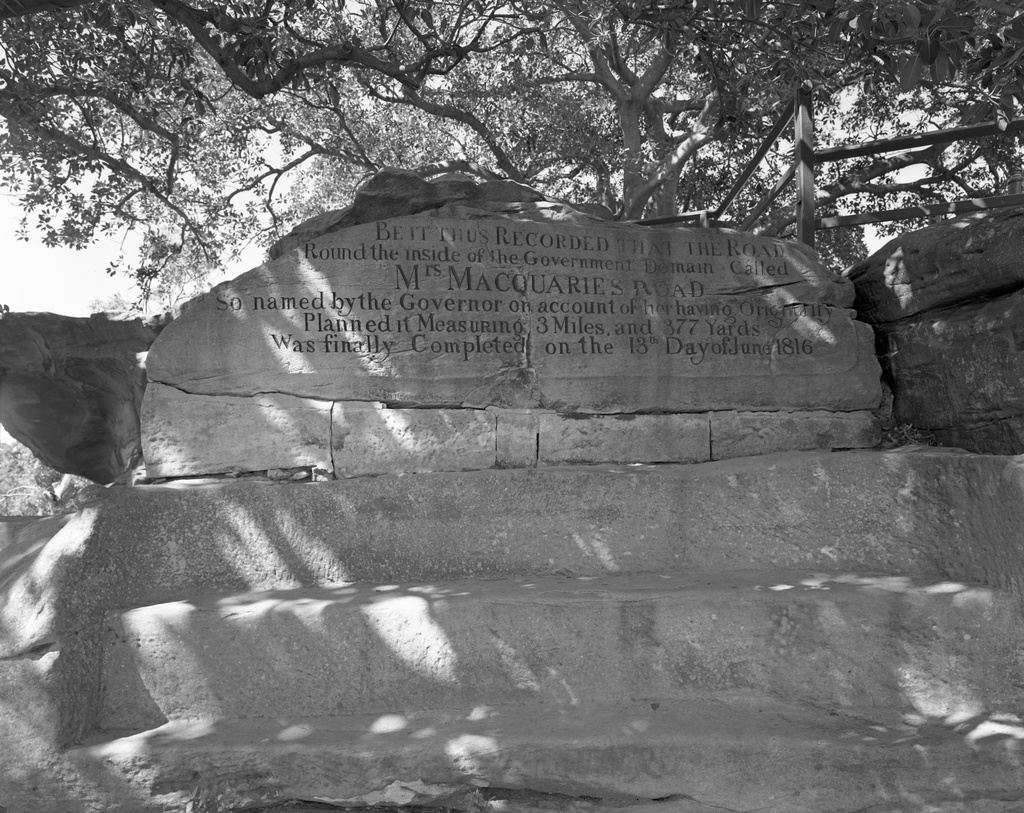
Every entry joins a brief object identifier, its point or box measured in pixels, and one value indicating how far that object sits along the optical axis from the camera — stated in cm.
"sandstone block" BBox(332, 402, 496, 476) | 416
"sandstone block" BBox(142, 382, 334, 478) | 407
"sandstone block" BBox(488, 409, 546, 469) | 429
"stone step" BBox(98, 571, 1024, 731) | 334
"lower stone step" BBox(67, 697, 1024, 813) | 283
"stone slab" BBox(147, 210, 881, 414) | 421
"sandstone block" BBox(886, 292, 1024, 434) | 418
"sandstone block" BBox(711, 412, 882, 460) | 449
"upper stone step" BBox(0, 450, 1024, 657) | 373
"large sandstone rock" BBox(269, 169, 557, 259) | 466
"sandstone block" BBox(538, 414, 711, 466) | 436
